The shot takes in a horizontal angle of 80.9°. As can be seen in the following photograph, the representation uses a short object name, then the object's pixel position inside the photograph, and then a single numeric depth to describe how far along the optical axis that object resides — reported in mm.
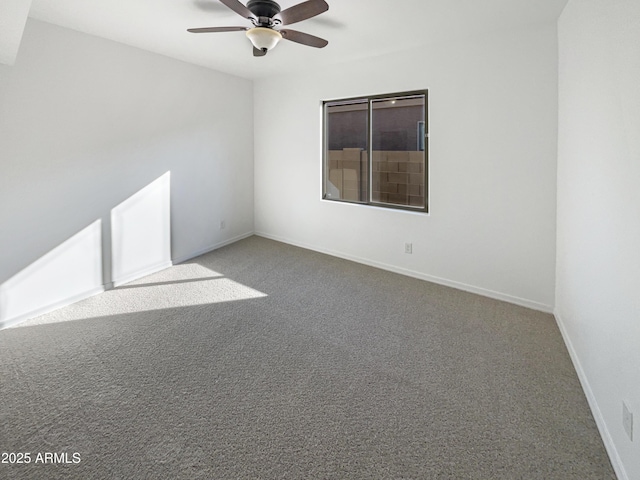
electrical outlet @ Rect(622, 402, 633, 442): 1454
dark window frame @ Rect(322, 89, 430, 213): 3920
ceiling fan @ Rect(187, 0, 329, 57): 2400
